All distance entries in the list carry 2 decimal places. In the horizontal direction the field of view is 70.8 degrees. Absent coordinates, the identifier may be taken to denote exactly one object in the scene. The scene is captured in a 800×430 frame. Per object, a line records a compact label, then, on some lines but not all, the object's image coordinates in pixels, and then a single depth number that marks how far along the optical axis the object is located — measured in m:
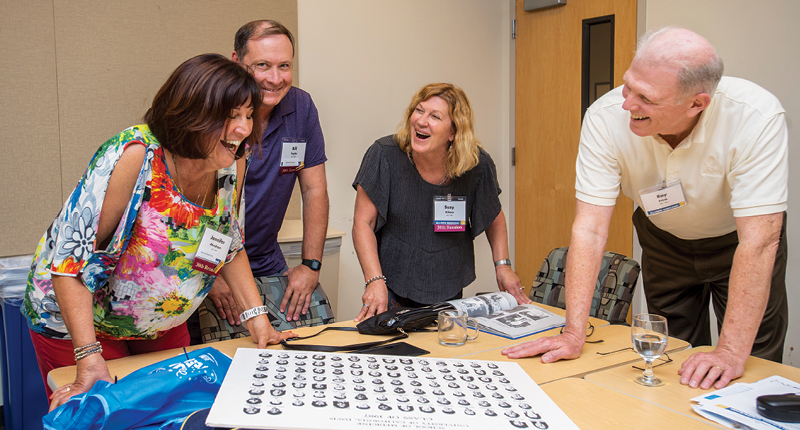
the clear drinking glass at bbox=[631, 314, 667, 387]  1.28
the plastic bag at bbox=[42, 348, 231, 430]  1.01
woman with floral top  1.27
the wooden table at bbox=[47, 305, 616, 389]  1.39
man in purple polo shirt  2.12
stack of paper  1.08
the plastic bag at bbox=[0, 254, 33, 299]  2.46
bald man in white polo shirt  1.40
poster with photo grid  0.93
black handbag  1.71
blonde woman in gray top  2.36
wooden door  3.96
